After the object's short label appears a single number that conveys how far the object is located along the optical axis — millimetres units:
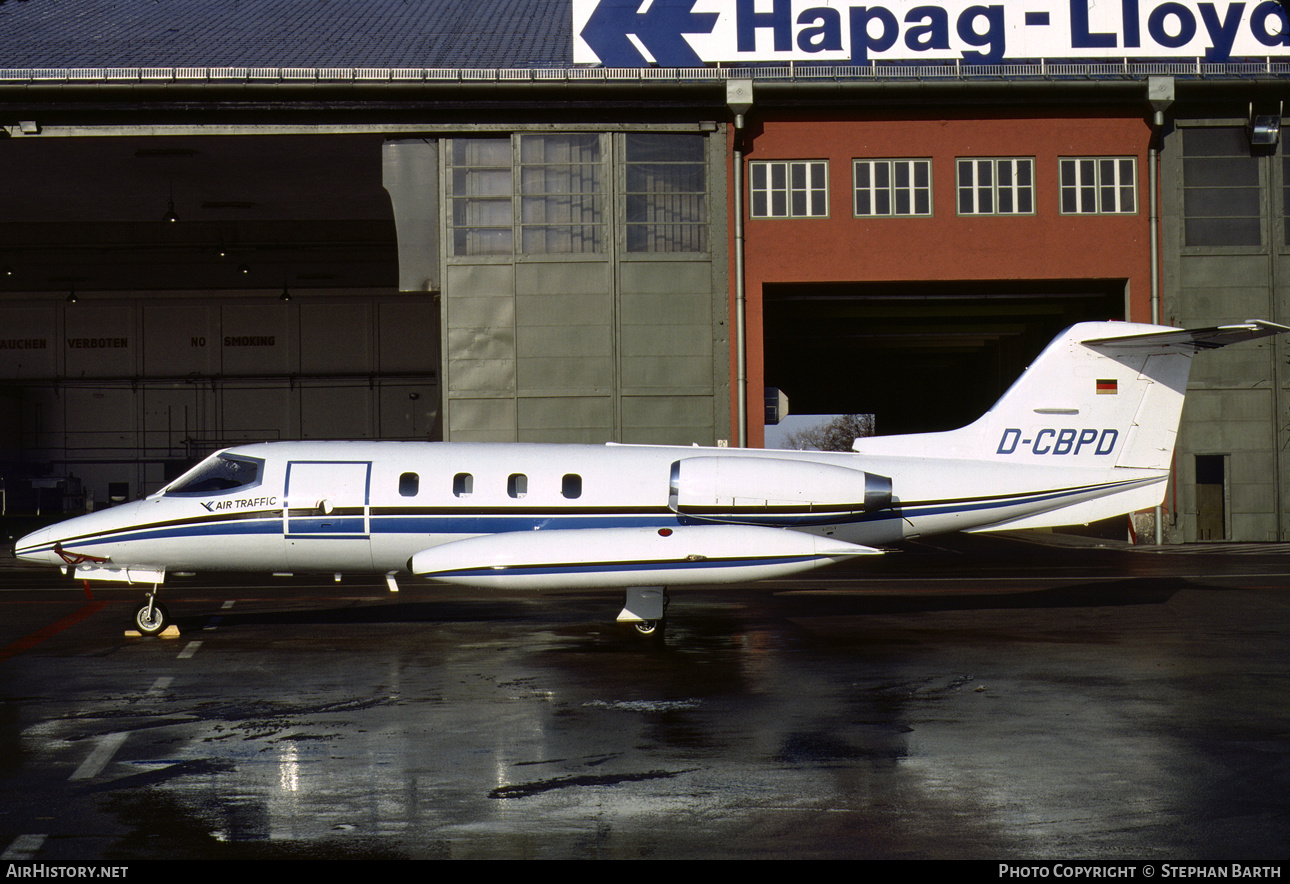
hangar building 31203
